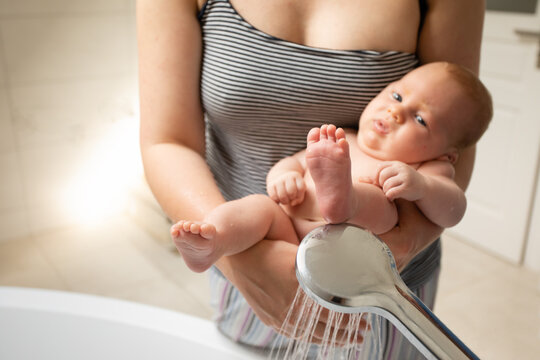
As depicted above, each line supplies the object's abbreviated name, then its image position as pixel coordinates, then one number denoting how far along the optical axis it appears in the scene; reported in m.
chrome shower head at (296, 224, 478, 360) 0.37
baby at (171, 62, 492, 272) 0.60
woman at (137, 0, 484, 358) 0.74
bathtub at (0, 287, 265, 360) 0.98
